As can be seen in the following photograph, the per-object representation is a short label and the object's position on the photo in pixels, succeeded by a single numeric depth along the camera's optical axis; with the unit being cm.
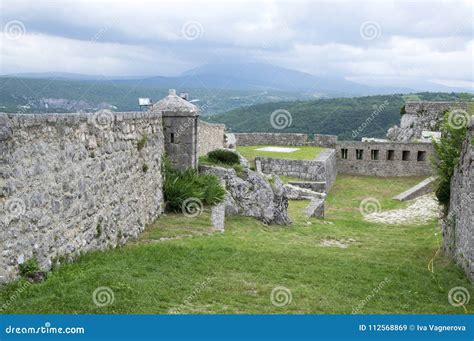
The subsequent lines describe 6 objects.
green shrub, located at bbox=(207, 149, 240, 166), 1551
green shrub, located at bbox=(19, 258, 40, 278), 607
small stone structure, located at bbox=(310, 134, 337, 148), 3166
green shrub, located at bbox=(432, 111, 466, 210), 1065
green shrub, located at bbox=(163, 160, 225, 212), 1220
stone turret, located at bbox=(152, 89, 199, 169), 1234
